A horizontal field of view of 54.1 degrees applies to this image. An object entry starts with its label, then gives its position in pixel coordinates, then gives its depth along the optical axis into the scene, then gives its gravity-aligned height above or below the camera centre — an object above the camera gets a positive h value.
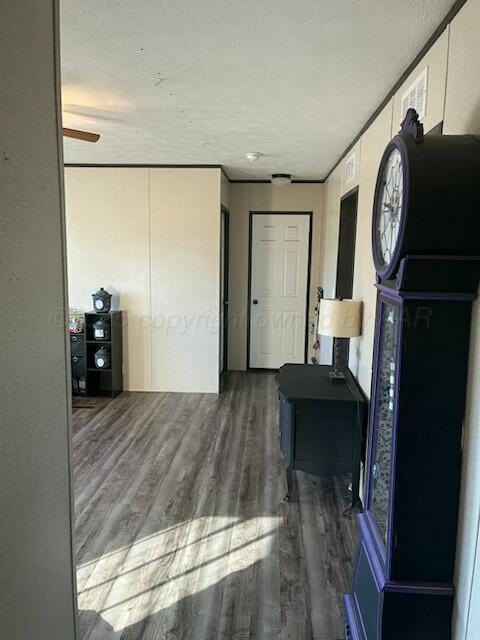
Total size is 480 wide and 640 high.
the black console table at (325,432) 2.96 -1.07
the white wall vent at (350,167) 3.68 +0.78
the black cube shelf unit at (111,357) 5.10 -1.08
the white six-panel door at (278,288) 6.15 -0.35
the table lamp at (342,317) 3.10 -0.36
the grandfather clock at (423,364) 1.32 -0.31
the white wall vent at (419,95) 2.03 +0.77
